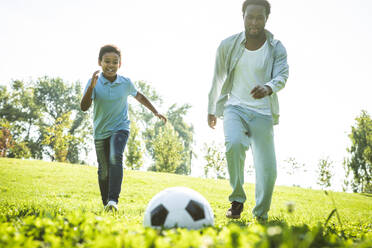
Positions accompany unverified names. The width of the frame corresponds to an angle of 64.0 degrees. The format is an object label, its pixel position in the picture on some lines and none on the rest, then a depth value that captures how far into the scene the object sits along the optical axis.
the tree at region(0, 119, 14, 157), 37.25
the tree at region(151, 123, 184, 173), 34.81
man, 4.27
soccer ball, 2.76
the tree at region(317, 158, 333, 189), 35.77
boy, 5.12
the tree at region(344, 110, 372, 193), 29.38
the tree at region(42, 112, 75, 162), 35.61
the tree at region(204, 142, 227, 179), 38.44
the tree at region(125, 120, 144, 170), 30.80
